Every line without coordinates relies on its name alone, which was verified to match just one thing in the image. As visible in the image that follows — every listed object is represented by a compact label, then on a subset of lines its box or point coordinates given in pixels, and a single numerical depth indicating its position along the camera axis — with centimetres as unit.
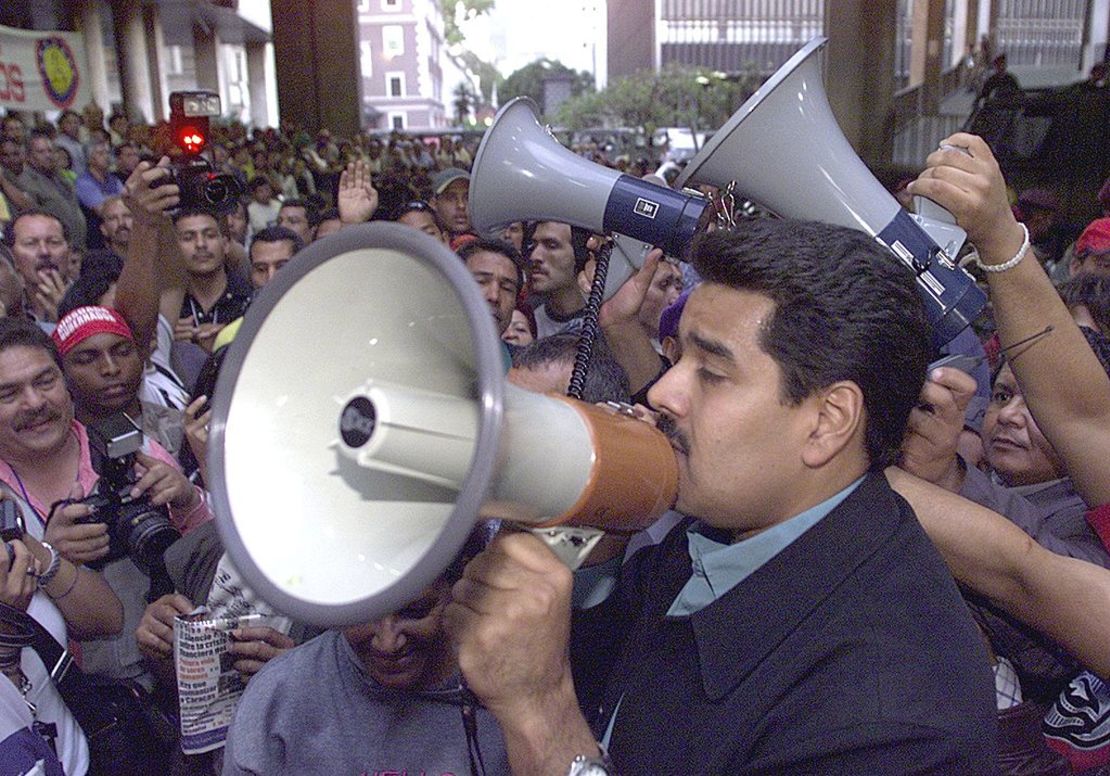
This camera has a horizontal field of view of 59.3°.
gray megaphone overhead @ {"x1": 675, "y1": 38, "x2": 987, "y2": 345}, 168
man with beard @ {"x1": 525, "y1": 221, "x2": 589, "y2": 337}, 401
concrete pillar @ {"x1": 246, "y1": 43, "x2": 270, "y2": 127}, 3484
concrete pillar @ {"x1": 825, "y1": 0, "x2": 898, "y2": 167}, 1862
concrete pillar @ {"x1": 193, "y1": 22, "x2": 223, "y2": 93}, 2994
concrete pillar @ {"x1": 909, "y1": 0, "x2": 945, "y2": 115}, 2325
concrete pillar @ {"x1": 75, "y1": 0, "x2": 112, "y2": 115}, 1892
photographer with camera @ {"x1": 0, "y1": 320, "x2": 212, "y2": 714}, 224
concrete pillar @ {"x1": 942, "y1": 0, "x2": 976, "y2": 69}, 2602
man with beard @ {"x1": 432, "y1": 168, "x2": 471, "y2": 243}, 584
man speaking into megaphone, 111
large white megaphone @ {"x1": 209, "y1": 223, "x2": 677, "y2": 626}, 102
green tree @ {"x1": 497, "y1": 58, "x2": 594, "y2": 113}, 6512
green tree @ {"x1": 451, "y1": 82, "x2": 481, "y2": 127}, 4563
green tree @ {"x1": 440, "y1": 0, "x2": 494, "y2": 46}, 8712
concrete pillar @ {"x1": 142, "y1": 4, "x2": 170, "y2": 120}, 2400
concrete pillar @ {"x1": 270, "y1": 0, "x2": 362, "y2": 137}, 1870
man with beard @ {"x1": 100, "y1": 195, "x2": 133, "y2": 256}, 529
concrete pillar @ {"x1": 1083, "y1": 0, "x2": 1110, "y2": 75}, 1780
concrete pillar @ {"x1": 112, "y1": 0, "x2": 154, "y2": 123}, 2081
